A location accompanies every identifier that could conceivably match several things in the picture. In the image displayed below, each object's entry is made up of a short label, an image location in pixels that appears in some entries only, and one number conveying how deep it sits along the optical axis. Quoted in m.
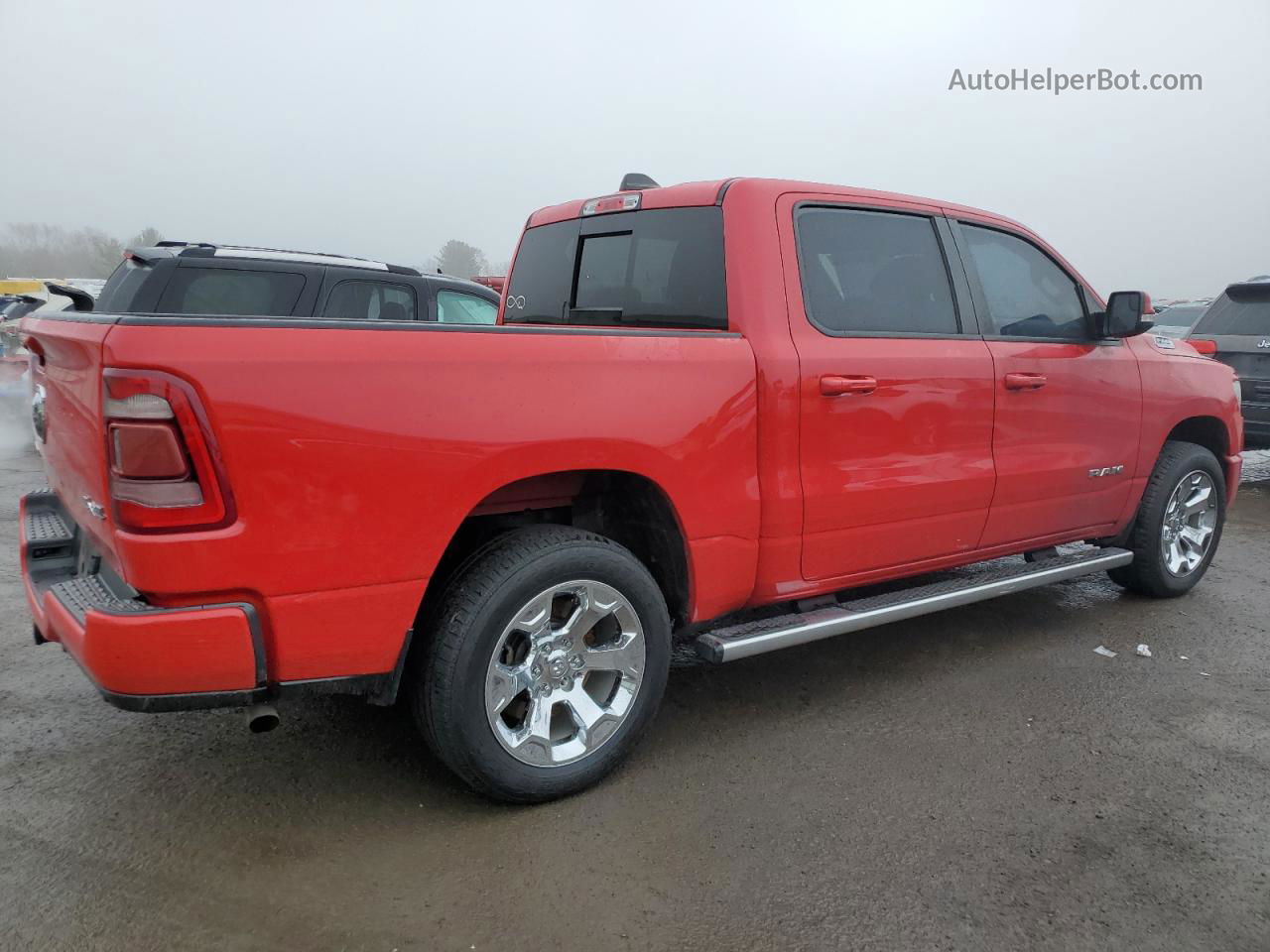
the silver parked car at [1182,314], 14.57
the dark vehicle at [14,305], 8.79
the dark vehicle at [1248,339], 7.61
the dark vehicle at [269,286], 5.72
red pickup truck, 2.10
